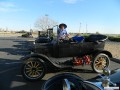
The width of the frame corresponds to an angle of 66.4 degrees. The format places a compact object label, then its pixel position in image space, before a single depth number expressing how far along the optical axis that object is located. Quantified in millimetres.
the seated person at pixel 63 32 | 3483
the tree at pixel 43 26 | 22308
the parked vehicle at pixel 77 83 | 1321
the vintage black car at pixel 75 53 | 3254
